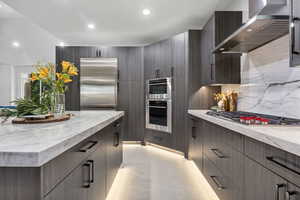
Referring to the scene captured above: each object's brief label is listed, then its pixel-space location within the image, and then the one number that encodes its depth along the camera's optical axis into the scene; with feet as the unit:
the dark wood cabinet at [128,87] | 15.11
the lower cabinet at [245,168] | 2.88
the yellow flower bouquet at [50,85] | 5.55
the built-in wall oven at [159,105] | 13.01
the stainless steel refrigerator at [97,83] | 14.94
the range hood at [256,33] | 4.92
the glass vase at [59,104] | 5.73
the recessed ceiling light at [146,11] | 11.04
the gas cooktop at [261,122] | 4.27
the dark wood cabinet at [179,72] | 11.77
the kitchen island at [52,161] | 2.19
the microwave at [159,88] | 12.98
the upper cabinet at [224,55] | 8.99
